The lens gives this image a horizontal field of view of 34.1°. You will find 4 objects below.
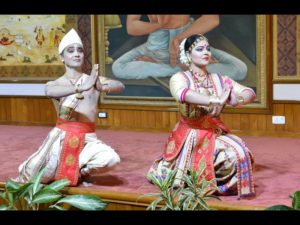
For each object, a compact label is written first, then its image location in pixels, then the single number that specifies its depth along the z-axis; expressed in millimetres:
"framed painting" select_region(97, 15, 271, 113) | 5184
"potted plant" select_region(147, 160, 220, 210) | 2382
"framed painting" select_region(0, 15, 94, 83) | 6023
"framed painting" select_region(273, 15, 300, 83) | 5004
